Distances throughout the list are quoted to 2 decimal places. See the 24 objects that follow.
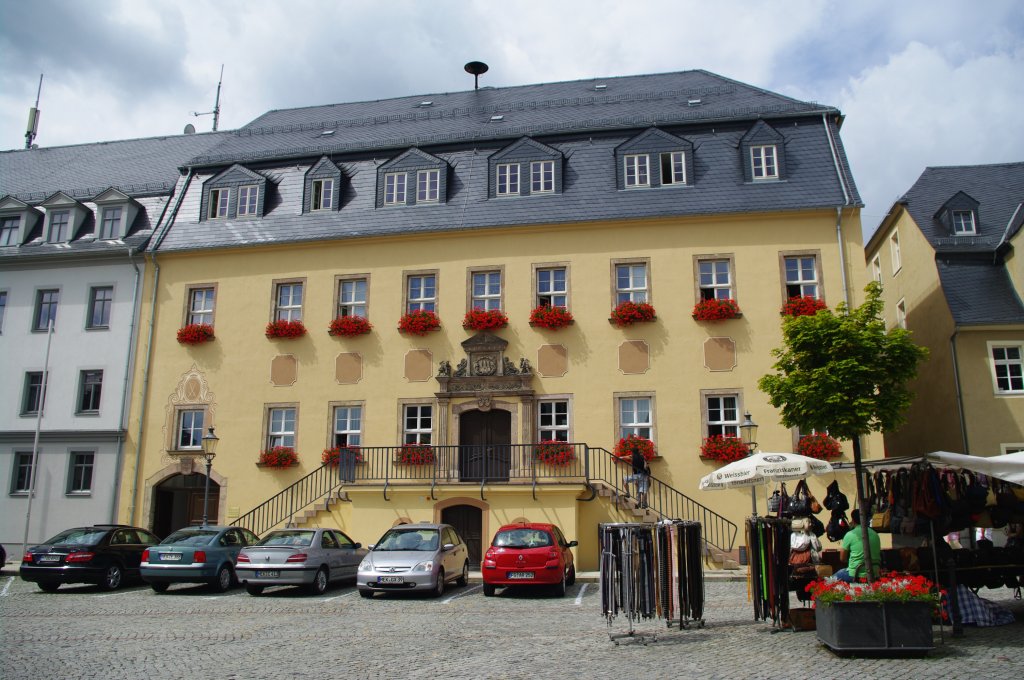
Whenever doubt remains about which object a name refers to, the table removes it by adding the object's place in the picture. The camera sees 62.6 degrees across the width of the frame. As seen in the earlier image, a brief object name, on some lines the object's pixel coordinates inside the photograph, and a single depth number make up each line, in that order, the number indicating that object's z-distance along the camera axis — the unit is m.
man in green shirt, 10.31
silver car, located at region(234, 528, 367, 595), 15.20
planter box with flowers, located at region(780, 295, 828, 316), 20.75
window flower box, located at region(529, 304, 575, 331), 21.83
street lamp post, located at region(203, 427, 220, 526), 20.35
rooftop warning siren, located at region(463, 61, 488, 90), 30.43
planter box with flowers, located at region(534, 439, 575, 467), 20.64
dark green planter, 8.72
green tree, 10.66
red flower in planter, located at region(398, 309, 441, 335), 22.36
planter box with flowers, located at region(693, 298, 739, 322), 21.16
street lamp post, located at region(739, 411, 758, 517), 18.25
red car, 14.79
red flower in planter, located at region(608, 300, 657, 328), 21.50
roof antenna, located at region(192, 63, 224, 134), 37.22
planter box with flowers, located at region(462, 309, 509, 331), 22.08
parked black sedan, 16.02
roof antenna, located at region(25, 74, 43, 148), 36.69
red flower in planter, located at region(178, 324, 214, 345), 23.69
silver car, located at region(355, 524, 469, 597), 14.70
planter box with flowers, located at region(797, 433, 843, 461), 19.75
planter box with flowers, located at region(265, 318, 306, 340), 23.19
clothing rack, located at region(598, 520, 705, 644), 10.12
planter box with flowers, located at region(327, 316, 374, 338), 22.78
